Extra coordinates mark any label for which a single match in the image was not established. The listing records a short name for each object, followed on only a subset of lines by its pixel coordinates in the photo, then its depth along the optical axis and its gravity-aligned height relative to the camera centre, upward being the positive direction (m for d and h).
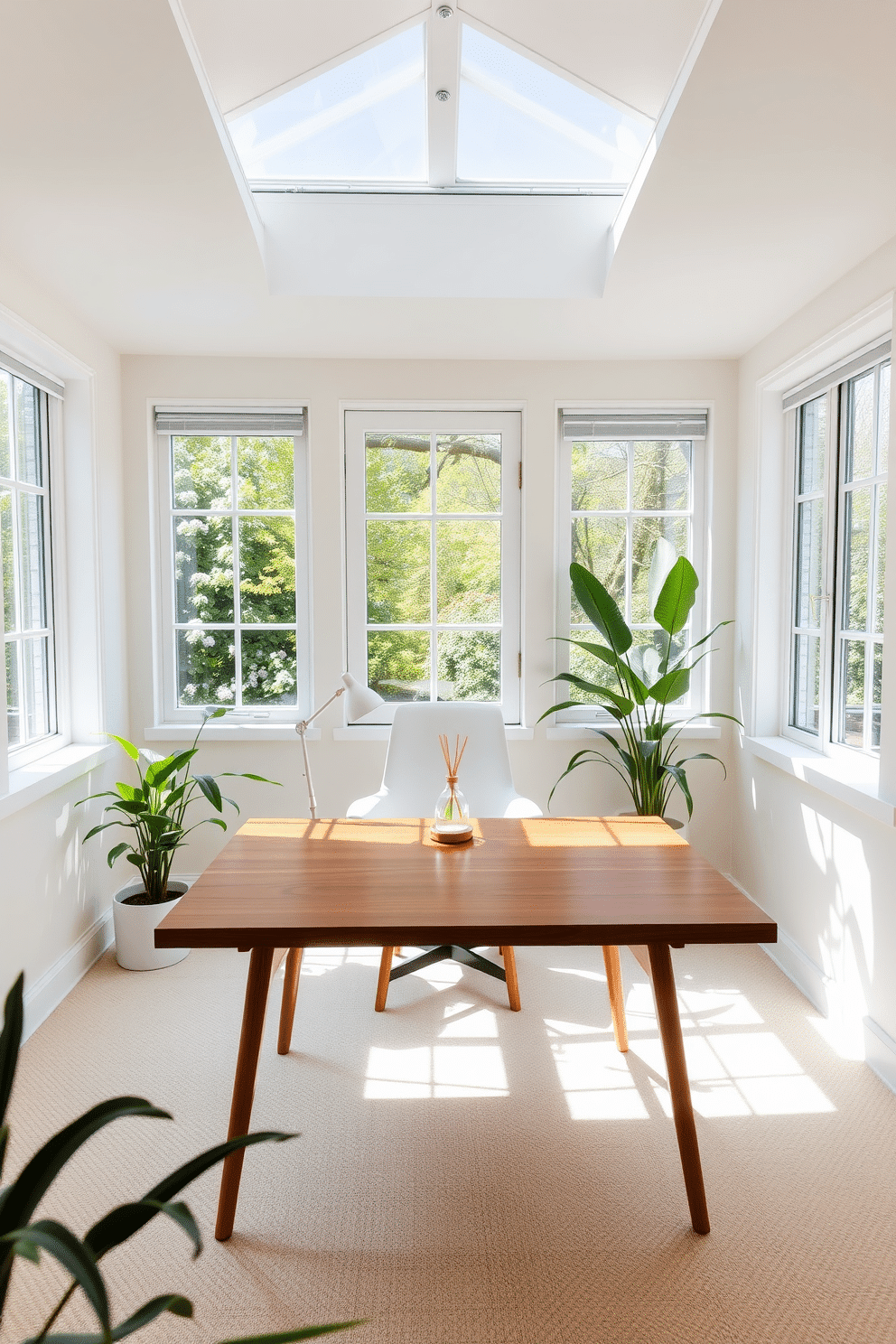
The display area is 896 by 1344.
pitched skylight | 2.38 +1.51
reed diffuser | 2.31 -0.57
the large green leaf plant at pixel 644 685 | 3.39 -0.28
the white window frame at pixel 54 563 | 3.21 +0.21
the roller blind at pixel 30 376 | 2.80 +0.85
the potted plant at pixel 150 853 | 3.09 -0.88
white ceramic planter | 3.13 -1.19
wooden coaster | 2.31 -0.60
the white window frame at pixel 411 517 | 3.77 +0.45
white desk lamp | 2.63 -0.26
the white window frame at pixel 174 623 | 3.78 -0.01
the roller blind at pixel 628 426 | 3.75 +0.84
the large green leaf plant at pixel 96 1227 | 0.70 -0.55
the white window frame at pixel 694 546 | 3.78 +0.31
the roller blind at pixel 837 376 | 2.70 +0.84
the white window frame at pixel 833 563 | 3.02 +0.19
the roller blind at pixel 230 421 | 3.71 +0.86
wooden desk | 1.68 -0.63
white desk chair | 3.14 -0.56
